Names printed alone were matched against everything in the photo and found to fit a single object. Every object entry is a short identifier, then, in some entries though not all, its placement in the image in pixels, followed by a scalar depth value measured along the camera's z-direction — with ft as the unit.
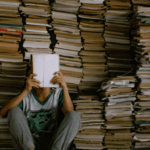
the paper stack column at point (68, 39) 12.15
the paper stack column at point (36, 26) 12.00
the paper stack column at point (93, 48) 12.32
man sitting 10.41
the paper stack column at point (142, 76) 11.34
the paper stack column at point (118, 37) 12.40
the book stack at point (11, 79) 11.90
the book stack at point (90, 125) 11.43
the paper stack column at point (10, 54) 11.89
